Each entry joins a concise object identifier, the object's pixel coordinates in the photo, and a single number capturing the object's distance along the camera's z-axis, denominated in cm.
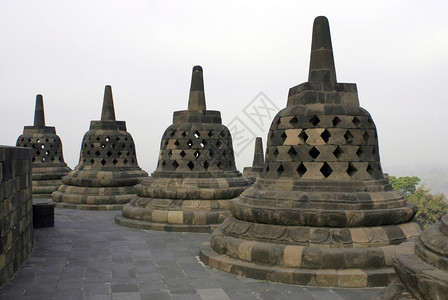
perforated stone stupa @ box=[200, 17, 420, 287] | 661
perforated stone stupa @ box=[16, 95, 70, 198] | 1889
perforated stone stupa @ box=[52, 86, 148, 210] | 1575
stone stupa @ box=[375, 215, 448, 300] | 371
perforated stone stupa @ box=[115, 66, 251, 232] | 1147
